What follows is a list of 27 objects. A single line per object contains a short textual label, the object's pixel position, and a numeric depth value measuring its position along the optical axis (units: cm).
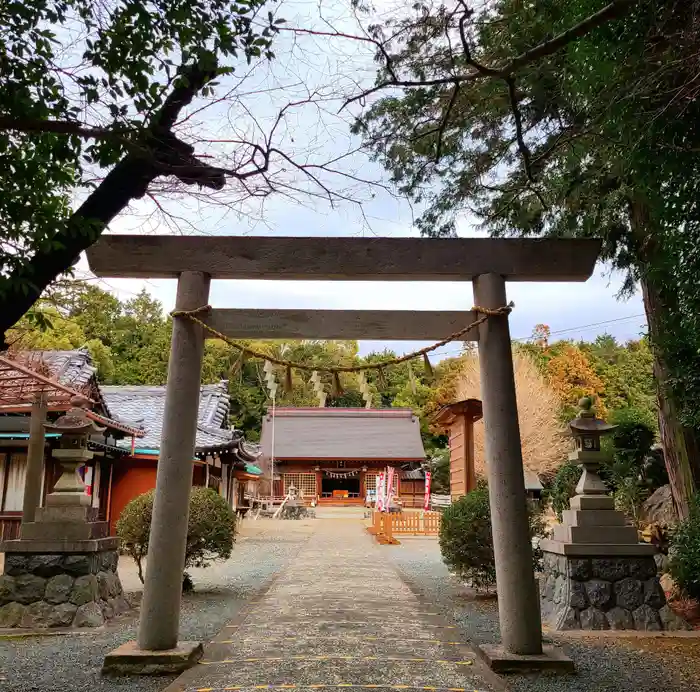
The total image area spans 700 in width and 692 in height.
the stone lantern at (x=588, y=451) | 638
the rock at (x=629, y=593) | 596
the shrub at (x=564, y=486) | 1221
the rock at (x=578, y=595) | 596
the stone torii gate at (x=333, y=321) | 432
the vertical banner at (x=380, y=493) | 2083
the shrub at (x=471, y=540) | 729
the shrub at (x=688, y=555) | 563
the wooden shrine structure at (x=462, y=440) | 1154
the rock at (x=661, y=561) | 685
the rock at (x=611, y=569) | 602
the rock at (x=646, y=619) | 582
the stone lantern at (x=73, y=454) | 643
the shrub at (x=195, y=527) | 782
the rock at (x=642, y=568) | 601
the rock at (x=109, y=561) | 652
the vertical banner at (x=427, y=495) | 2027
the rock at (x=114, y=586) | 667
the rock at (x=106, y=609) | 623
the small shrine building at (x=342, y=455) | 3409
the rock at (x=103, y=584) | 634
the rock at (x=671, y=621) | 582
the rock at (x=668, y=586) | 691
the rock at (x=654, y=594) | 594
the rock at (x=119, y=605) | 658
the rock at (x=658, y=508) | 1065
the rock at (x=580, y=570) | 603
